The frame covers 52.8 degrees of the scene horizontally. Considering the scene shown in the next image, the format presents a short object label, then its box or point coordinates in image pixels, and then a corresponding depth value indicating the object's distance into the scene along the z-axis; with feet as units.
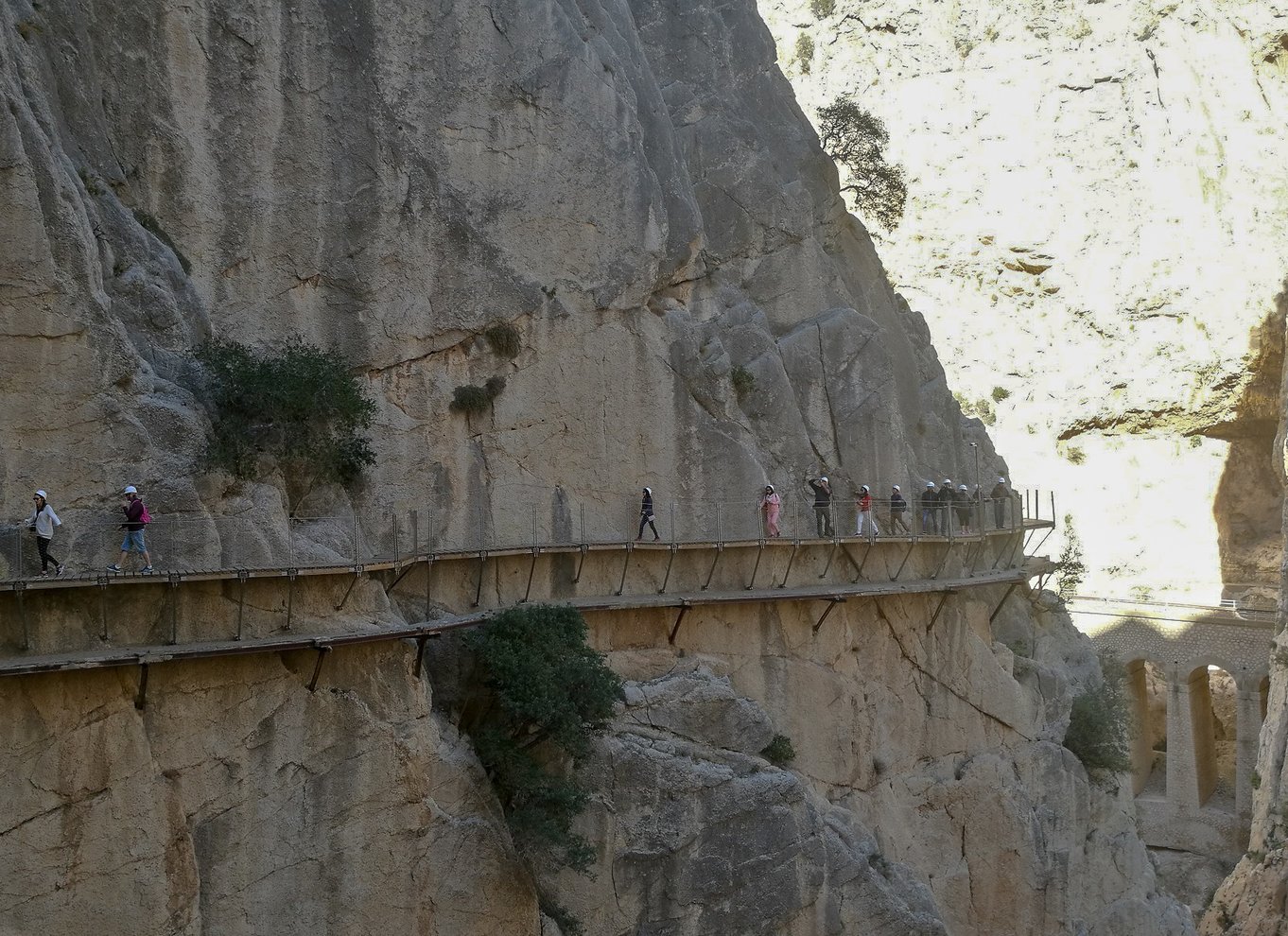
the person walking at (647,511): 84.84
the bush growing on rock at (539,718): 66.90
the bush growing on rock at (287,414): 63.57
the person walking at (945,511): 102.17
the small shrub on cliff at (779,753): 84.53
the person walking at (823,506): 93.25
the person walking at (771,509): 90.22
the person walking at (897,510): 99.77
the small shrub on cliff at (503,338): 84.43
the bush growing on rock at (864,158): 128.88
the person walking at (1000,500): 111.96
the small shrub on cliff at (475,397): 82.48
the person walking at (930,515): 102.22
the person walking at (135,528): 55.21
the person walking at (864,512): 95.09
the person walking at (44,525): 53.01
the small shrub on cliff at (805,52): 217.15
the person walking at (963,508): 105.19
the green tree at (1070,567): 164.03
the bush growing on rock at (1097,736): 114.52
